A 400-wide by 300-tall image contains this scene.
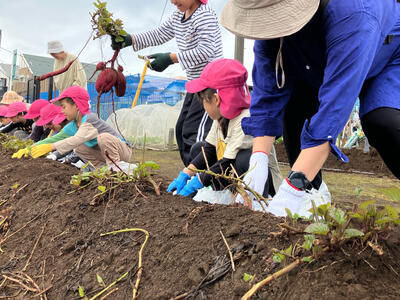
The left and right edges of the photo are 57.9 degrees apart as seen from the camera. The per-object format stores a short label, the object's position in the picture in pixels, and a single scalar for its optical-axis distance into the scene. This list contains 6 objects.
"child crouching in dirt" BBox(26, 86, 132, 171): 3.61
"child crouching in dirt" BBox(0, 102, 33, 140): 6.52
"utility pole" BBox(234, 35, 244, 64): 4.82
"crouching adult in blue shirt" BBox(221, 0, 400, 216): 1.36
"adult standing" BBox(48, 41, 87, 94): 4.92
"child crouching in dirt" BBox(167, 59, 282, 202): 2.42
